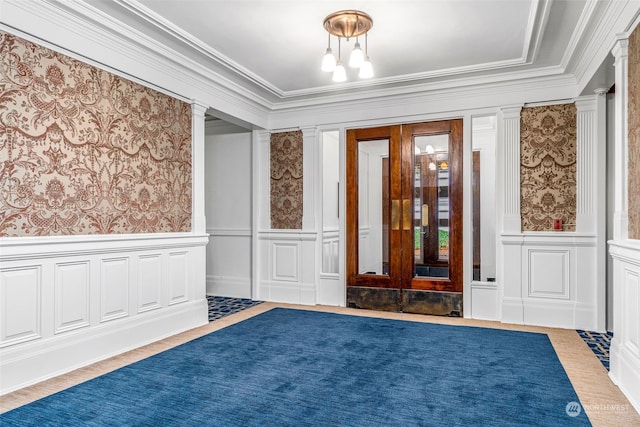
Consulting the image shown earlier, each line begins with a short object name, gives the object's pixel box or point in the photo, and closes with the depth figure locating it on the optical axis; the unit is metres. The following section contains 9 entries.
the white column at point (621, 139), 2.99
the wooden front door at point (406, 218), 5.11
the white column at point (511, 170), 4.77
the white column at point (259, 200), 6.04
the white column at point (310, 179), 5.79
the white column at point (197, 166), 4.59
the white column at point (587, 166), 4.48
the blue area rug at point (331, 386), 2.44
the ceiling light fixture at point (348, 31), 3.35
